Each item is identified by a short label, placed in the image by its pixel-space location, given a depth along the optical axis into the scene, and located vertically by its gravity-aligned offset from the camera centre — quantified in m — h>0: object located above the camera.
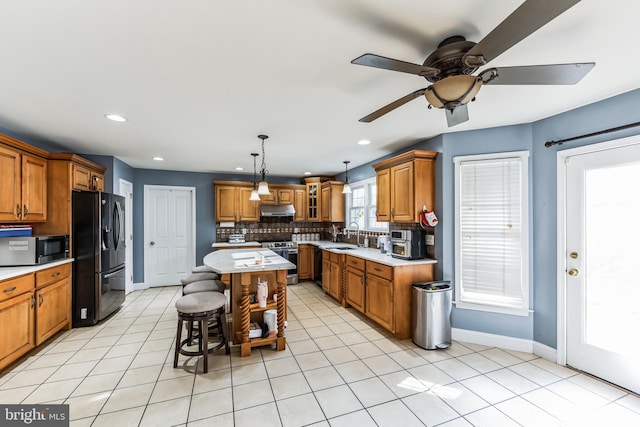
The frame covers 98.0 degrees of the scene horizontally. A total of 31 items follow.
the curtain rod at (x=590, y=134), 2.15 +0.68
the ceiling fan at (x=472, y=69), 1.11 +0.71
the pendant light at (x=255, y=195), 3.96 +0.27
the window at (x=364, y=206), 5.09 +0.14
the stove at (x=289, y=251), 5.75 -0.77
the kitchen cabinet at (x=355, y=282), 3.91 -1.02
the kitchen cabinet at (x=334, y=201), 5.96 +0.27
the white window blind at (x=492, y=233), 2.96 -0.22
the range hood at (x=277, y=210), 5.94 +0.08
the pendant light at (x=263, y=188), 3.51 +0.33
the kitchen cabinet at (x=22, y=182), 2.75 +0.35
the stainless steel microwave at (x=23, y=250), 2.82 -0.37
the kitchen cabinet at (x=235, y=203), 5.80 +0.23
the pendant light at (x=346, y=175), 4.86 +0.82
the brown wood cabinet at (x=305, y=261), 6.02 -1.03
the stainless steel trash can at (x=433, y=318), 2.96 -1.13
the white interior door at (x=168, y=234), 5.53 -0.40
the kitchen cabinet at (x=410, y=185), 3.37 +0.36
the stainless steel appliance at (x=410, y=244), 3.41 -0.39
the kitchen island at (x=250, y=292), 2.84 -0.86
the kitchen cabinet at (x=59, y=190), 3.43 +0.30
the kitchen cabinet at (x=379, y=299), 3.27 -1.08
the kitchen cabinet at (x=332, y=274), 4.57 -1.05
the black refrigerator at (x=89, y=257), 3.56 -0.56
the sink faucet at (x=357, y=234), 5.50 -0.41
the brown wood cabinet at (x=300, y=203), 6.34 +0.24
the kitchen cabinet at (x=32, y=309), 2.49 -0.97
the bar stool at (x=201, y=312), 2.52 -0.91
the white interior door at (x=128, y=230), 5.04 -0.29
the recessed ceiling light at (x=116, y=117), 2.72 +0.97
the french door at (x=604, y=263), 2.23 -0.44
